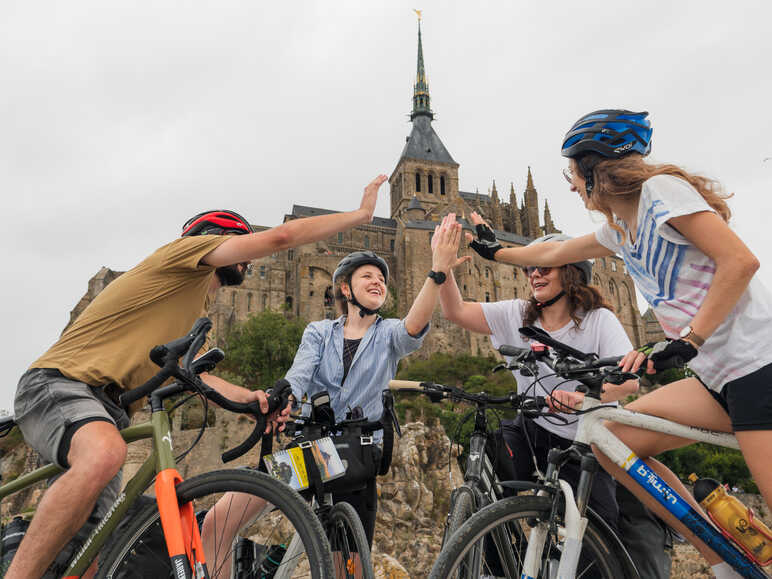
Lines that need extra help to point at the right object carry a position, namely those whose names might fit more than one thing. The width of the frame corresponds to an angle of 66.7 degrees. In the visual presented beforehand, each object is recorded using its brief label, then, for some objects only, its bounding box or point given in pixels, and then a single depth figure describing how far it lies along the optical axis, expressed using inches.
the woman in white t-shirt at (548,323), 153.0
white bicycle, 97.3
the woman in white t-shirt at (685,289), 97.7
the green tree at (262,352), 1690.5
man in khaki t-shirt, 103.3
